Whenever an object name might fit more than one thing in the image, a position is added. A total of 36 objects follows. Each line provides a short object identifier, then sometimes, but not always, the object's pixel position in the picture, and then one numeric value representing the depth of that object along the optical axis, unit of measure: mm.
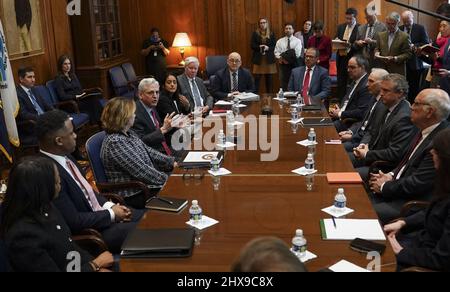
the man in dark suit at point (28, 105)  5680
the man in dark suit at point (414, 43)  7504
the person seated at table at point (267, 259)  1203
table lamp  9844
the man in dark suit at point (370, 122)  4554
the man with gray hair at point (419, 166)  3201
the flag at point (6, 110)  4539
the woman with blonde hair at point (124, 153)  3445
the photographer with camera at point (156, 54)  9648
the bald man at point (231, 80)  6727
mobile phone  2180
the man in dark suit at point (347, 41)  8219
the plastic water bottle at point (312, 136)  4034
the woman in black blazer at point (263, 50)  9023
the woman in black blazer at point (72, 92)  6855
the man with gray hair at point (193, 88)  6012
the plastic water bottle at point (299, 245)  2158
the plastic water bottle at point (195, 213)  2551
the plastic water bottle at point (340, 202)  2641
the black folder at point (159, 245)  2203
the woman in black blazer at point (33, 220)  2131
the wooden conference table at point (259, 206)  2152
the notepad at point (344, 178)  3082
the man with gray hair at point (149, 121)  4344
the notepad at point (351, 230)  2336
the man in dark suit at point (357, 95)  5525
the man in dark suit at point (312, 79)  6500
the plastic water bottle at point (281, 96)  6263
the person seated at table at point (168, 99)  5238
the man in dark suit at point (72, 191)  2793
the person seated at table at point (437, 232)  2262
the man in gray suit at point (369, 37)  7797
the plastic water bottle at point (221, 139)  4096
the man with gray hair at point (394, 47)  7141
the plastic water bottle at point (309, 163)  3322
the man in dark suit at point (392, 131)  3879
